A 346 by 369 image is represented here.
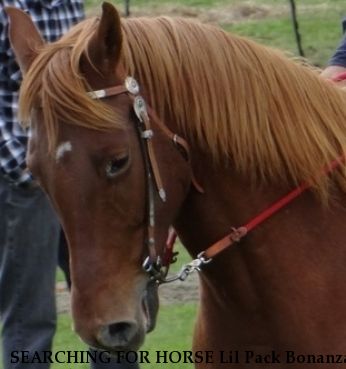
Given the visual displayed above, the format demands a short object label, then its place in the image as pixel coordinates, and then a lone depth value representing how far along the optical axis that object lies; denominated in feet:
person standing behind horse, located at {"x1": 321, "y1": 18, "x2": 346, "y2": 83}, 22.45
